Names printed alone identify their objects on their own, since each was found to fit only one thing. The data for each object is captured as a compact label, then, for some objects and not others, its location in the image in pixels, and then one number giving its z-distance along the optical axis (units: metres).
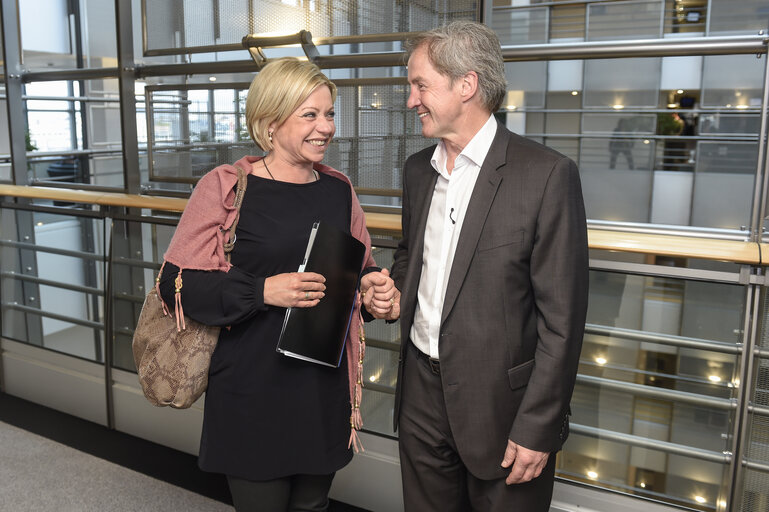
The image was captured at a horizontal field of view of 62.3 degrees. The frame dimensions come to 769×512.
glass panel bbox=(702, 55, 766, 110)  10.28
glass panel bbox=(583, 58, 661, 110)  11.16
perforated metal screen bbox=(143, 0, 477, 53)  2.79
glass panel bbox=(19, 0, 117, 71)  5.40
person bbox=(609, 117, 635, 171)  11.41
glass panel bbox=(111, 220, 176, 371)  3.51
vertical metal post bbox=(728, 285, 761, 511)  2.12
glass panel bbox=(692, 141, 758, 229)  10.89
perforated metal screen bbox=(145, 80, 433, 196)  2.91
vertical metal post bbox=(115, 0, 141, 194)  3.55
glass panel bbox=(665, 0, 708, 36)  11.06
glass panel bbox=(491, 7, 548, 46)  12.00
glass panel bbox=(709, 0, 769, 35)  10.74
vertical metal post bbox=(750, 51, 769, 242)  2.09
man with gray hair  1.47
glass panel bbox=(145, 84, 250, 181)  3.46
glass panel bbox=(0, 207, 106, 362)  3.73
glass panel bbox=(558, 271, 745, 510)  2.22
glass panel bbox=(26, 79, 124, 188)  5.01
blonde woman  1.67
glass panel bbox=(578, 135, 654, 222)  11.48
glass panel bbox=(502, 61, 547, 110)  11.72
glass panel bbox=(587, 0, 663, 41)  11.41
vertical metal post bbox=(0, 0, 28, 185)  4.05
